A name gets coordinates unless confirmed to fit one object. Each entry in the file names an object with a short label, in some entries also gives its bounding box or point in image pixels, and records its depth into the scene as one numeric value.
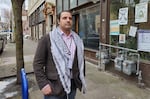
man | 1.33
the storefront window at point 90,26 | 4.54
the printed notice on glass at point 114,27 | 3.60
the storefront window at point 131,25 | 2.86
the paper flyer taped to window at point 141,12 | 2.86
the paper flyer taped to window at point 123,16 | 3.33
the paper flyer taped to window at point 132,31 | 3.11
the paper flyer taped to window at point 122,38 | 3.40
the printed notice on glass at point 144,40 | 2.82
